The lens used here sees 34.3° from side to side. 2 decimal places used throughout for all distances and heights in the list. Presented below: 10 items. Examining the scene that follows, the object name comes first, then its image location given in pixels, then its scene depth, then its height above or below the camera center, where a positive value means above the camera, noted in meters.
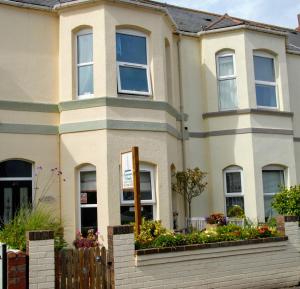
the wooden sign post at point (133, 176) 9.02 +0.79
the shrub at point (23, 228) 9.08 -0.10
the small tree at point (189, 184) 14.31 +0.95
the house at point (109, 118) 12.70 +2.79
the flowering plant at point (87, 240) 11.86 -0.48
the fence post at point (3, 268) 6.93 -0.63
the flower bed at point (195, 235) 9.07 -0.40
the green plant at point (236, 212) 14.95 +0.08
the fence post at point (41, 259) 7.66 -0.58
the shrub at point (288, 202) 13.27 +0.30
